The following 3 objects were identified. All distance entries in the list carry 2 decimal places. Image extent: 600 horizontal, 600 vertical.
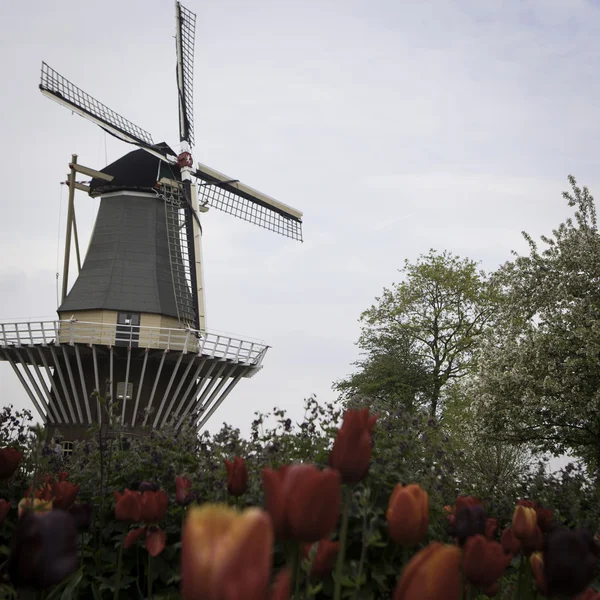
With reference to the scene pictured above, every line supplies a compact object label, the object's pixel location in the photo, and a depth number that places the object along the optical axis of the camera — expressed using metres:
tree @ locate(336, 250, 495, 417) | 31.22
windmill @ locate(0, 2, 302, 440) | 24.14
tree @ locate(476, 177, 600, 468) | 17.11
